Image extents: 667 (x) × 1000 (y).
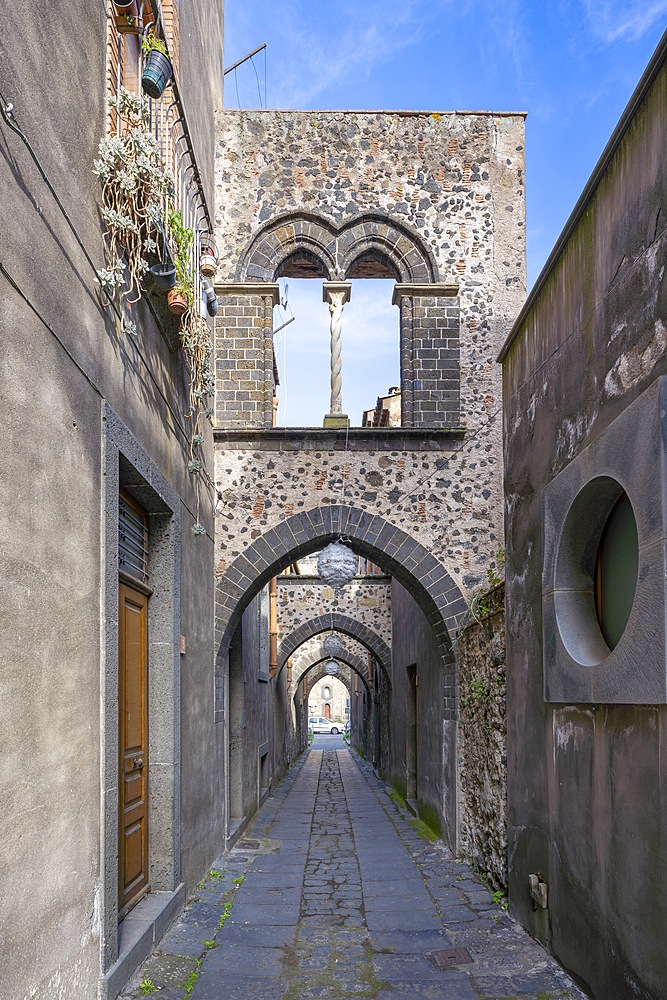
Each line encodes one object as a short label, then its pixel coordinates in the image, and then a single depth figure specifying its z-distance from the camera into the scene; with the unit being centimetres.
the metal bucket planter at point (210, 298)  647
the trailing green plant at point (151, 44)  453
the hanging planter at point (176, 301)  476
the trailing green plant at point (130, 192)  373
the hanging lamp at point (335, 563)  871
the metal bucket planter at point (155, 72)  448
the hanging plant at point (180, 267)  474
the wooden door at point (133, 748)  456
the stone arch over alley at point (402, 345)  834
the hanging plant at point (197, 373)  534
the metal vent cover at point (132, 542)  471
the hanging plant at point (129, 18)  415
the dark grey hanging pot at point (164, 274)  441
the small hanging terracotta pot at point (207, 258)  619
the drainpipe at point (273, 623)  1386
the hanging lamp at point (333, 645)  2047
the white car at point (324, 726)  4606
